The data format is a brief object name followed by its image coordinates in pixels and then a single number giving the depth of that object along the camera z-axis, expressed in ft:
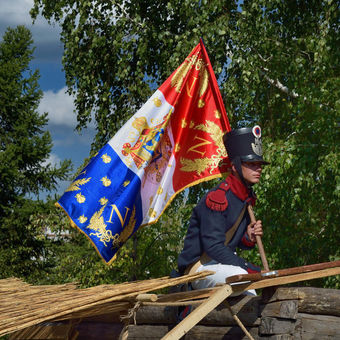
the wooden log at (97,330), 21.71
